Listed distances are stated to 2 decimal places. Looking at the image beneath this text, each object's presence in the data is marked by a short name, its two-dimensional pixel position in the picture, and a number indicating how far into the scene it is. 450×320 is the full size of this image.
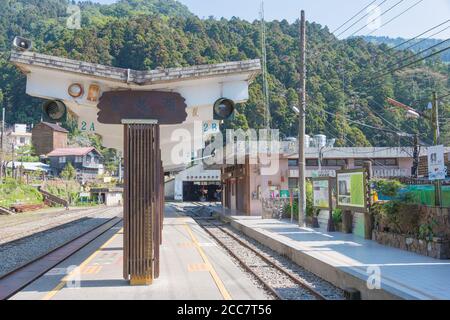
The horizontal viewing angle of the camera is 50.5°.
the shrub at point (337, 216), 17.14
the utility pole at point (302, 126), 18.36
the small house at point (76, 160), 75.06
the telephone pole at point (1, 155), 43.53
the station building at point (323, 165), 30.34
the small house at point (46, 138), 84.06
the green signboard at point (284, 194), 26.56
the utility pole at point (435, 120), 15.95
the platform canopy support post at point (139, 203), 8.41
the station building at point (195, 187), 61.97
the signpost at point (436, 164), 11.15
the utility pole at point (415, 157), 23.22
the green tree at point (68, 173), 67.62
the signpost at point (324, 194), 17.44
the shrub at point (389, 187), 14.12
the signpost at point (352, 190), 14.37
